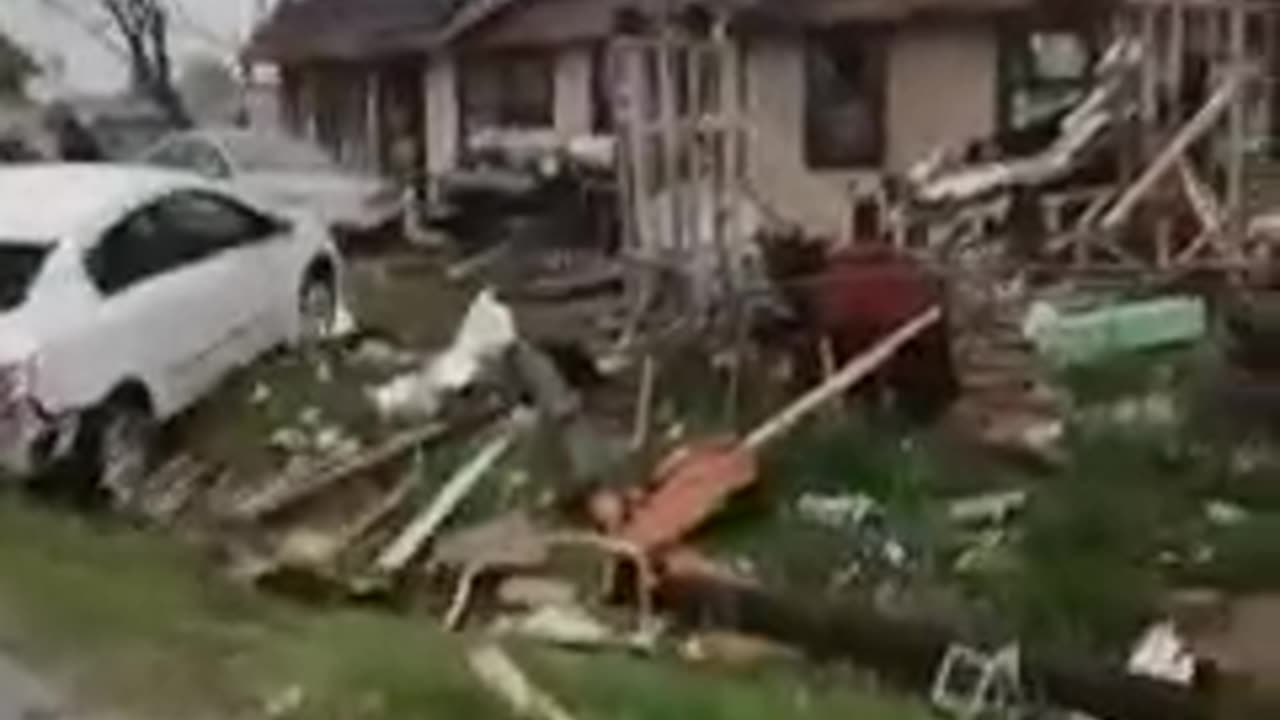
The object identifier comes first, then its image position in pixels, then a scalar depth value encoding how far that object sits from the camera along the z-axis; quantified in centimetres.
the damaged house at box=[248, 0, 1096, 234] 2631
